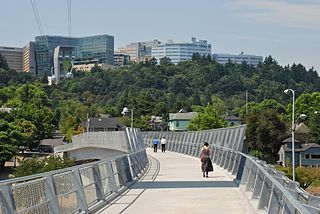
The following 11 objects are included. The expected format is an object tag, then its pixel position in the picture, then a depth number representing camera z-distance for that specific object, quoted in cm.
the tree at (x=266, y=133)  11075
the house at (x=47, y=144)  14925
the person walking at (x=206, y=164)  3044
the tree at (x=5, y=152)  10594
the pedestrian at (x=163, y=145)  6602
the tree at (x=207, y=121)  13925
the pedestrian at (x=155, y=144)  6744
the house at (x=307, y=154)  12069
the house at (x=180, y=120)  18175
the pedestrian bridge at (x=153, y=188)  1257
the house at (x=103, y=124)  15750
